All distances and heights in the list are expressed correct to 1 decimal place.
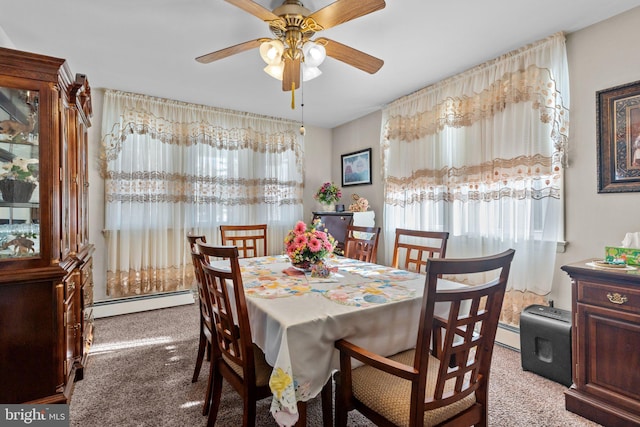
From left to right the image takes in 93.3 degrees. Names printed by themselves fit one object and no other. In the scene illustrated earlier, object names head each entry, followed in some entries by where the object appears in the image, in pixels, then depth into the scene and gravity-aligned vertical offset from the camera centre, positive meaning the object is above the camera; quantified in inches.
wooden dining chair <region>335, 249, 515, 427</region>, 39.2 -23.9
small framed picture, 172.6 +27.8
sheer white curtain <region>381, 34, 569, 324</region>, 95.2 +20.7
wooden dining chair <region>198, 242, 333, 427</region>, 51.2 -26.1
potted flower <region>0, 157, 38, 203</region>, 67.1 +8.5
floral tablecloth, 45.7 -18.3
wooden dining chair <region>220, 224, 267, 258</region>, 115.6 -8.8
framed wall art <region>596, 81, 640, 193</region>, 80.0 +20.1
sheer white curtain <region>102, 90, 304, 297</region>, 139.0 +17.7
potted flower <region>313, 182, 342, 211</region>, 169.6 +10.9
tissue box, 69.7 -10.1
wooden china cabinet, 64.6 -3.4
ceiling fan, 65.3 +43.5
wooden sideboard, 63.2 -29.5
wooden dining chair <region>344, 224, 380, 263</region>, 102.3 -11.2
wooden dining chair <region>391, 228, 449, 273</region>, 84.4 -10.1
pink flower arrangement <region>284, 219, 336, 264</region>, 77.8 -7.9
